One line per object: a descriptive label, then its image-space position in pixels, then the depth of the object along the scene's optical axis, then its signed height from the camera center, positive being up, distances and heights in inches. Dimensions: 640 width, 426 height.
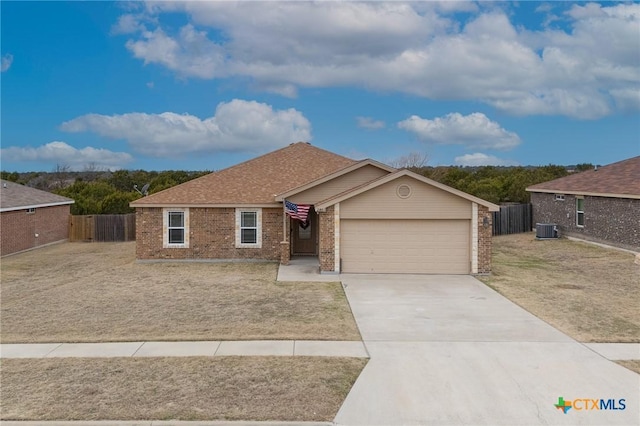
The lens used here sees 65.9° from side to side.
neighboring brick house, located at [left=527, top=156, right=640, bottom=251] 843.4 +26.0
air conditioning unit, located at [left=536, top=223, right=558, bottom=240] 1040.9 -29.8
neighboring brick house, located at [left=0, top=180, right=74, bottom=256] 914.1 -4.7
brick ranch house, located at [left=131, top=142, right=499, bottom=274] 660.7 -3.4
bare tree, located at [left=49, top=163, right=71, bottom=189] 2370.8 +221.1
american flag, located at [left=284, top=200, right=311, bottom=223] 711.7 +7.6
